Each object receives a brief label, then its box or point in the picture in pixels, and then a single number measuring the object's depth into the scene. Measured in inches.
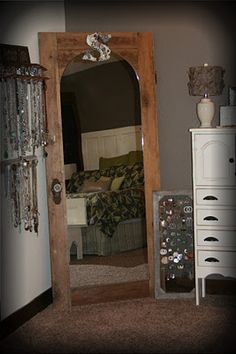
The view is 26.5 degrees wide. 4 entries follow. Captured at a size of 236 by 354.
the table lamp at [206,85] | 123.2
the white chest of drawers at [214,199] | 119.3
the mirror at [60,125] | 122.0
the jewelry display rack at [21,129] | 110.0
